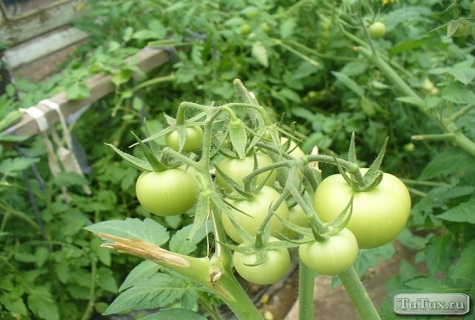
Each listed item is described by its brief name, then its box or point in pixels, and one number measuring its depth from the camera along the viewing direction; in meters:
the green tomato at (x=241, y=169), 0.66
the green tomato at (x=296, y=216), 0.67
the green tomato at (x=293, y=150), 0.69
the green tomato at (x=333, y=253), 0.58
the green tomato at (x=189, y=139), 0.71
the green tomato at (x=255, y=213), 0.63
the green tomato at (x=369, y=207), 0.61
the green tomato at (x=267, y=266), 0.64
